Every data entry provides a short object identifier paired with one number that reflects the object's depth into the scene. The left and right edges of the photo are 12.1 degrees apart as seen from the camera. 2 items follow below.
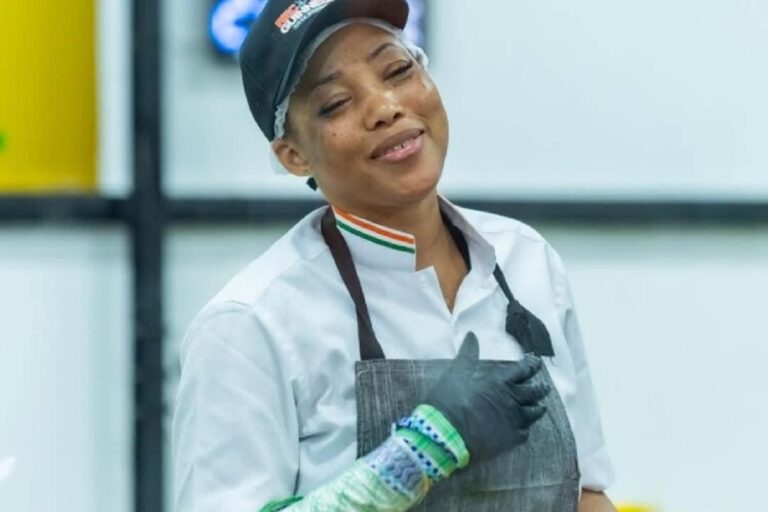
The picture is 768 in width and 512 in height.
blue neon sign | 4.93
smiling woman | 3.34
